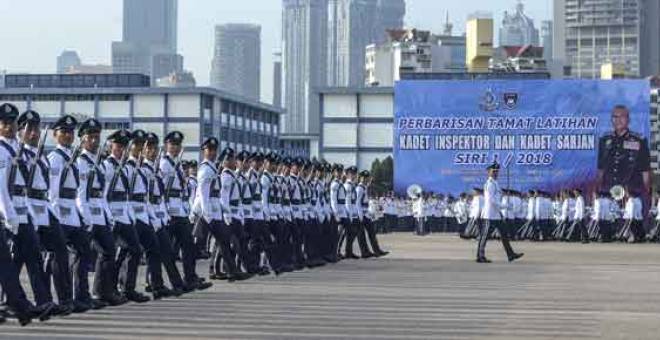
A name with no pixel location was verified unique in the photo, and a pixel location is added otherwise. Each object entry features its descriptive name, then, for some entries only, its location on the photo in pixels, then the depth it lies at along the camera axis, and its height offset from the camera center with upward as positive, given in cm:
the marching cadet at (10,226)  1257 -36
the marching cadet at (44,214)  1332 -26
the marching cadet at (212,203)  1897 -19
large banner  4519 +205
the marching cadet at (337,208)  2666 -35
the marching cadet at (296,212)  2361 -39
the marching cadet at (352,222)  2752 -64
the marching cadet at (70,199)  1416 -12
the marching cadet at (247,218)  2062 -44
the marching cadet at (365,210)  2811 -40
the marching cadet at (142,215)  1609 -31
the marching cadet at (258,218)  2125 -44
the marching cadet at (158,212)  1644 -28
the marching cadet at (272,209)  2181 -31
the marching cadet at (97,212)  1473 -25
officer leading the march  2664 -41
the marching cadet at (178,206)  1752 -22
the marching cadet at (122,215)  1568 -31
